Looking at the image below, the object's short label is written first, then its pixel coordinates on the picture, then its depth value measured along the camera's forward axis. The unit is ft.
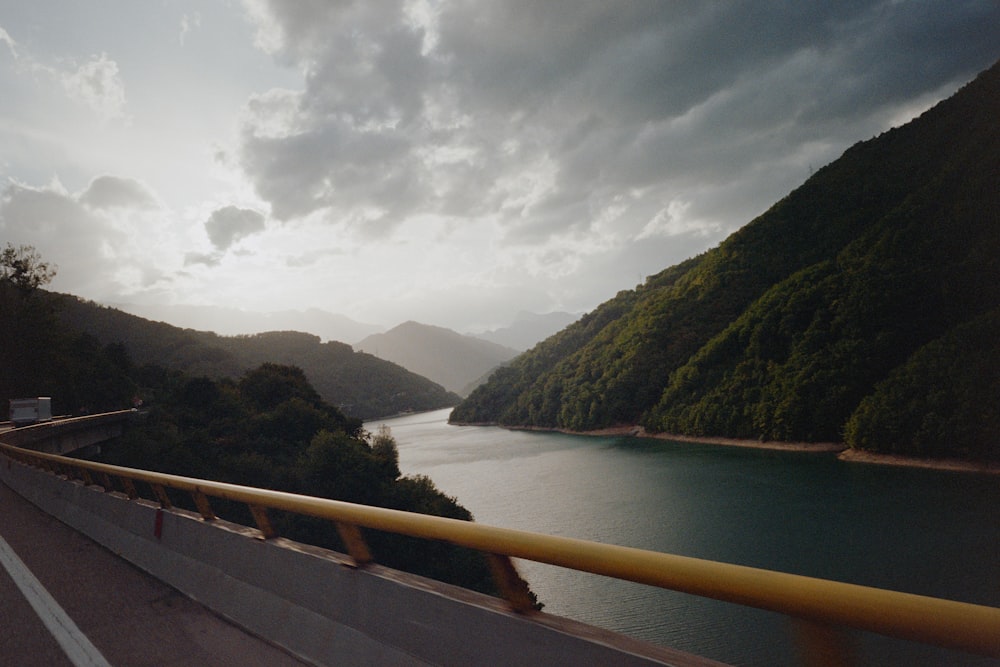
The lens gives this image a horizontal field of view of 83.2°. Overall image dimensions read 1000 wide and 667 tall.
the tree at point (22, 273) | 172.96
